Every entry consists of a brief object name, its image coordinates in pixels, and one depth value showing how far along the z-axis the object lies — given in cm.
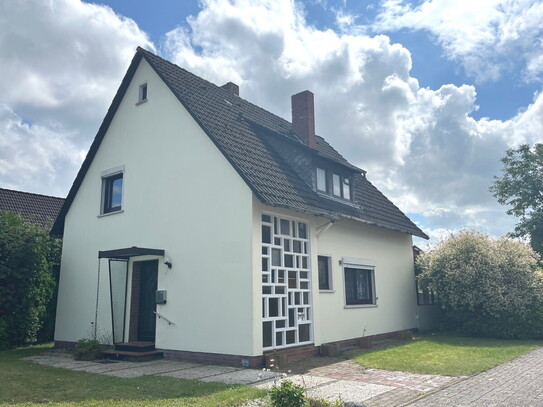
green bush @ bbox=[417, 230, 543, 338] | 1491
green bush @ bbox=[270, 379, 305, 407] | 560
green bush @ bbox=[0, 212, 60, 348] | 1320
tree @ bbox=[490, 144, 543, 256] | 3023
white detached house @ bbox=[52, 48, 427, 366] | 1052
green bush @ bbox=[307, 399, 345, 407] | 597
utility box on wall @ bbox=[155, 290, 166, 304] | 1149
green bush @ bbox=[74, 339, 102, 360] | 1135
